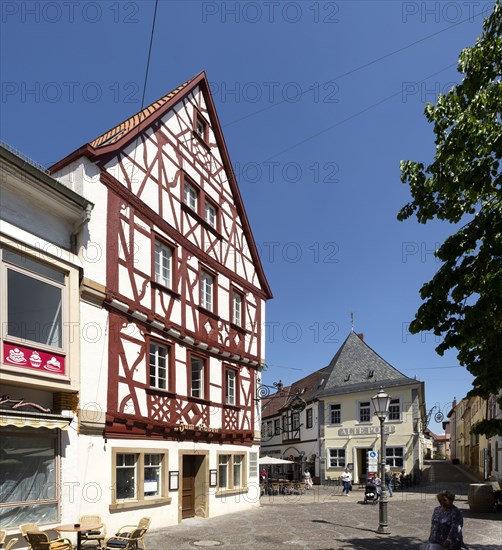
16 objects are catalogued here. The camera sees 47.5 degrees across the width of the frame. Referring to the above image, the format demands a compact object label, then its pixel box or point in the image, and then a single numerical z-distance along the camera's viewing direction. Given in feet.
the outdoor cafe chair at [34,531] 32.52
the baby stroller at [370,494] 76.54
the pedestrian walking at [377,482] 77.07
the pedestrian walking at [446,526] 25.38
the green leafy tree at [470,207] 26.66
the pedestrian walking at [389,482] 86.91
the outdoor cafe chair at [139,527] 36.58
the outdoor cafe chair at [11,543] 32.04
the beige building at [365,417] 110.63
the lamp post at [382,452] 48.93
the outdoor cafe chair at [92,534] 36.70
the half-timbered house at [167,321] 43.11
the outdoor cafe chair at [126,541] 34.76
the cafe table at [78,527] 33.68
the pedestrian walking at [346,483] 90.53
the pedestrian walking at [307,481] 107.14
